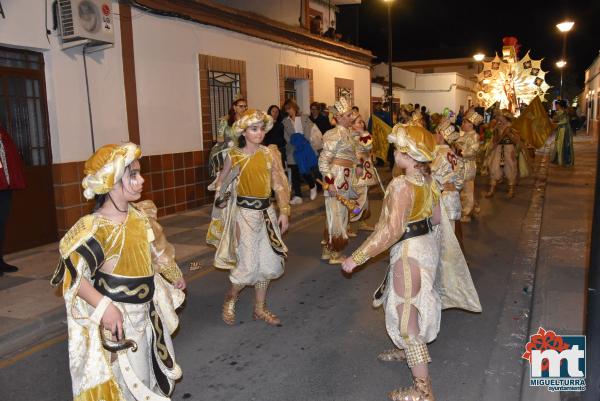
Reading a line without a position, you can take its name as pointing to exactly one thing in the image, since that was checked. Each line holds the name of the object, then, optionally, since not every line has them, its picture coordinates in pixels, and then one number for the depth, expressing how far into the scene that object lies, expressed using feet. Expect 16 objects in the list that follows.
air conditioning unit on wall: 25.59
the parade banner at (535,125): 53.06
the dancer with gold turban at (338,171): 22.47
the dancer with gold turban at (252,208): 16.24
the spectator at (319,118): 42.96
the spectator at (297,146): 38.68
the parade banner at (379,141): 47.06
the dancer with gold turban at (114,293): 9.03
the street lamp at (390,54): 59.12
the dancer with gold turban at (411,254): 11.61
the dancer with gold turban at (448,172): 21.57
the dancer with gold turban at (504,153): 40.01
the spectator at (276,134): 37.86
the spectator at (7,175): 21.31
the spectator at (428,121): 52.39
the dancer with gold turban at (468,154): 30.67
